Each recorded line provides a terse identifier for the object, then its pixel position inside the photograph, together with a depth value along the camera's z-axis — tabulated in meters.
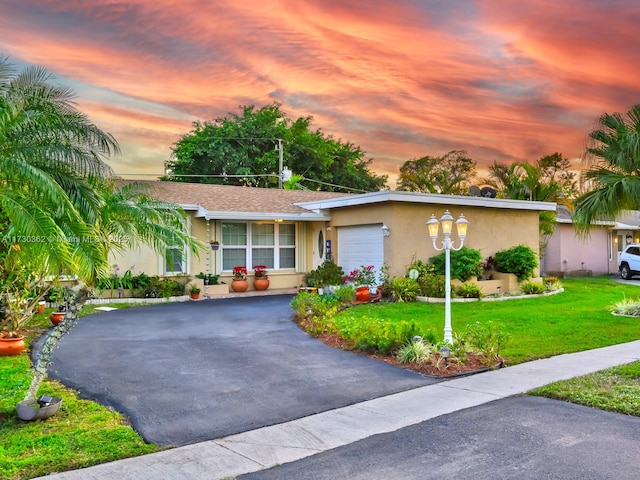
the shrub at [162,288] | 15.52
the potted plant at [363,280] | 14.65
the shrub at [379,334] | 8.63
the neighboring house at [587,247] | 25.50
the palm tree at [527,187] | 21.19
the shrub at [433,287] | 14.91
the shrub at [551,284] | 18.03
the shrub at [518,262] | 16.89
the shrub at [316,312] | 10.56
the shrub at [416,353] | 8.05
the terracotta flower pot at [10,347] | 8.66
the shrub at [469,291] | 15.39
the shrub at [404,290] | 14.68
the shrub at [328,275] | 16.72
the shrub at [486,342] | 8.02
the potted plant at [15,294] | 9.79
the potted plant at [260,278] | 17.89
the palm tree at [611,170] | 11.11
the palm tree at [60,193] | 5.51
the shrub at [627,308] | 12.66
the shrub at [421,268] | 15.41
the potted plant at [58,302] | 11.09
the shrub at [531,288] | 16.97
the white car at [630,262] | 23.86
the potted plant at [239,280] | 17.42
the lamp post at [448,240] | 8.79
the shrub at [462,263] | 15.52
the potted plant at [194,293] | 16.17
